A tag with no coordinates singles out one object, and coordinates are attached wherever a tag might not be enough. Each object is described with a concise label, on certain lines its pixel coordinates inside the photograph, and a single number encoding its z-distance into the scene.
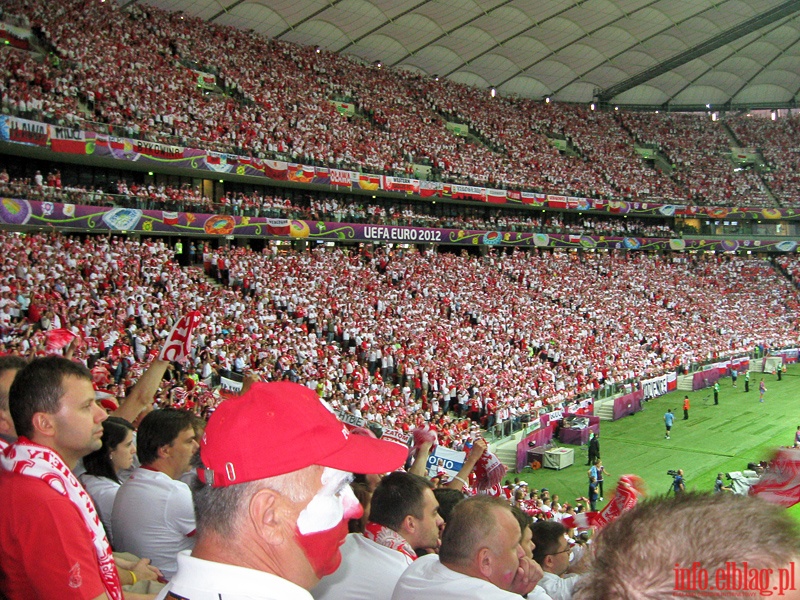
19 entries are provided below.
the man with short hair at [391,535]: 3.51
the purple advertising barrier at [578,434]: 26.75
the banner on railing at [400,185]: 39.53
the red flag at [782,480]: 3.59
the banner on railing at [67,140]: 25.02
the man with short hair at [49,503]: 2.74
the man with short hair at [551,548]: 5.11
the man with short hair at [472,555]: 3.07
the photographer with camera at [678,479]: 16.45
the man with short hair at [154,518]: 3.97
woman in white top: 4.52
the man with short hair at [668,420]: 28.23
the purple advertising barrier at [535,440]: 24.19
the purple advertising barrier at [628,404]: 31.53
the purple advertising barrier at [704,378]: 37.47
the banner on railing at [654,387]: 34.53
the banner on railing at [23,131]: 23.05
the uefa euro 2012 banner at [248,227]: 24.34
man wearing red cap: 1.95
